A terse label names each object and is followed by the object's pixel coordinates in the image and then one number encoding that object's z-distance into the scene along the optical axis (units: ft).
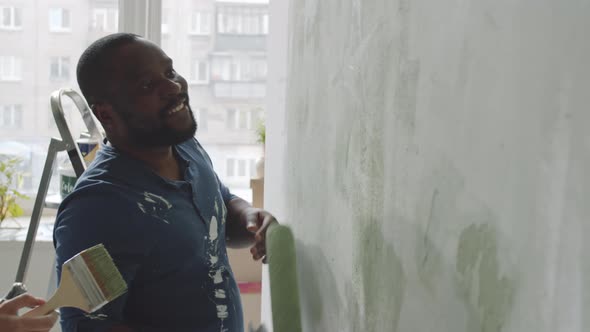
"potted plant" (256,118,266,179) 8.70
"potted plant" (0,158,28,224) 8.59
